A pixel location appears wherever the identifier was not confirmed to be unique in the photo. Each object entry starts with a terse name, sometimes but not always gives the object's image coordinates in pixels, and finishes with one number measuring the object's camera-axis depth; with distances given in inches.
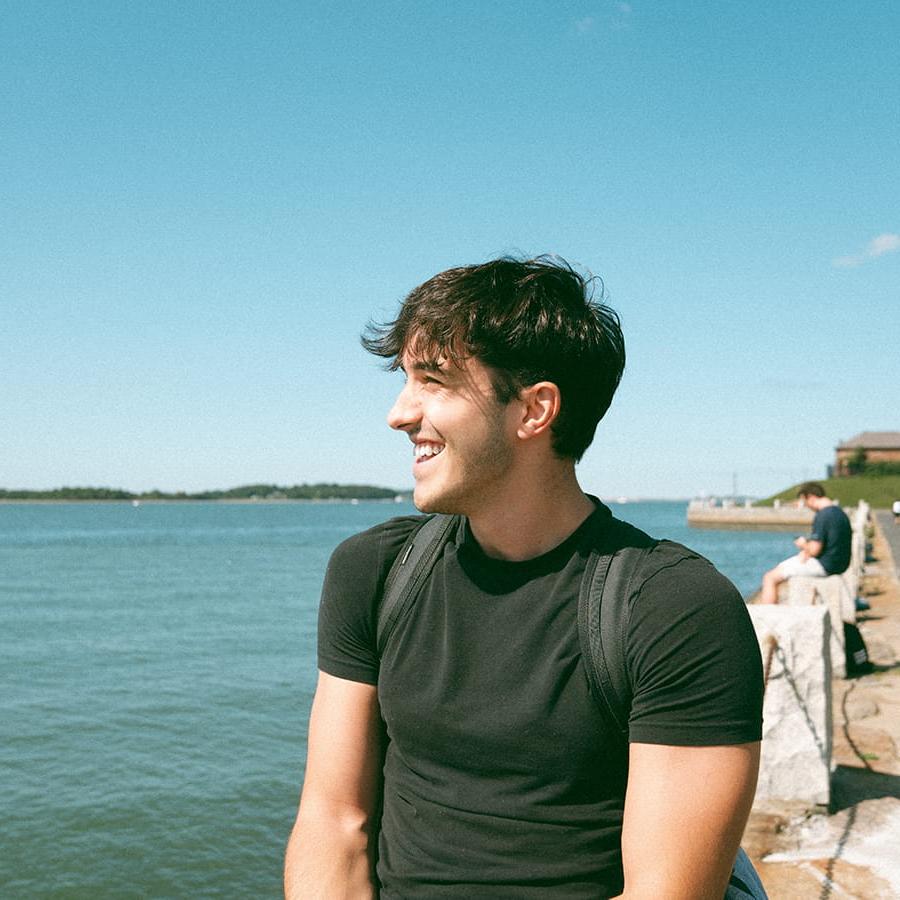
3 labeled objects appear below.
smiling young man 80.0
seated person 430.9
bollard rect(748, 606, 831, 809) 218.4
